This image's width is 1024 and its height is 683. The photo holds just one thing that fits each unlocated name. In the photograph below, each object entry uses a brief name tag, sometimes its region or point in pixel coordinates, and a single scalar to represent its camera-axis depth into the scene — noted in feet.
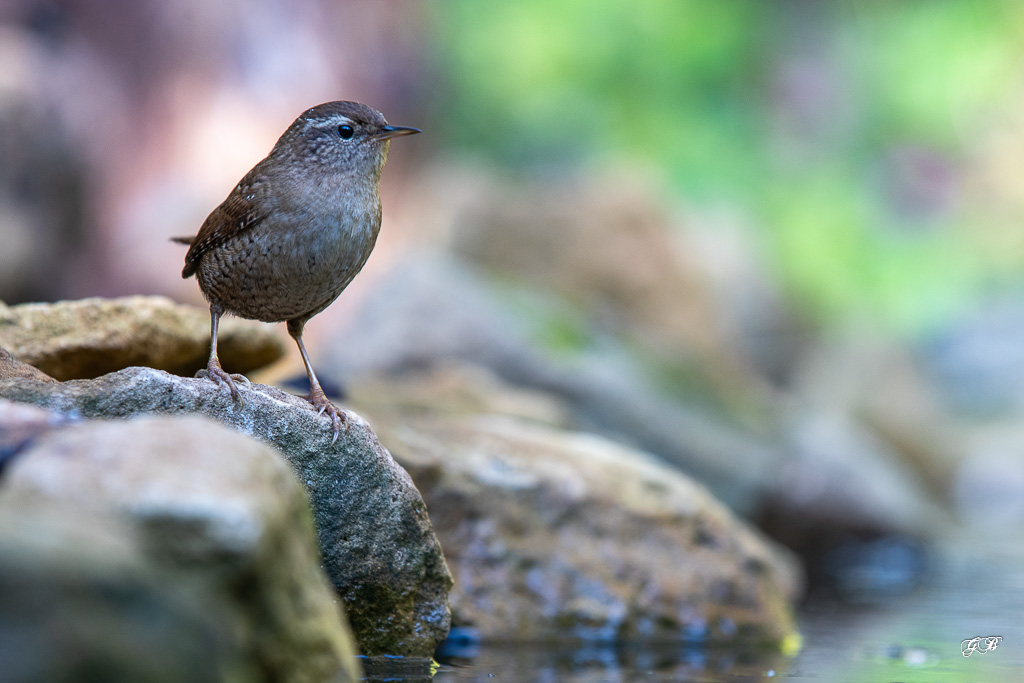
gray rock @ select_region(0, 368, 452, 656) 19.20
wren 22.22
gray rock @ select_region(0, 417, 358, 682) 12.33
